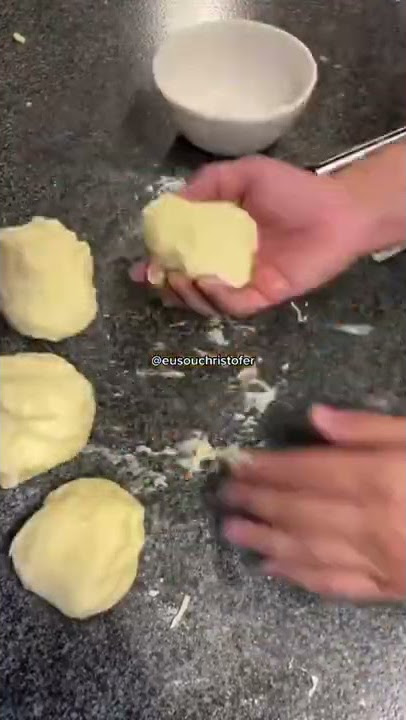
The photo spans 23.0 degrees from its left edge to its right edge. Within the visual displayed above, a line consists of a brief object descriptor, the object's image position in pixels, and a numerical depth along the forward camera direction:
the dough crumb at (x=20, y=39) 1.17
